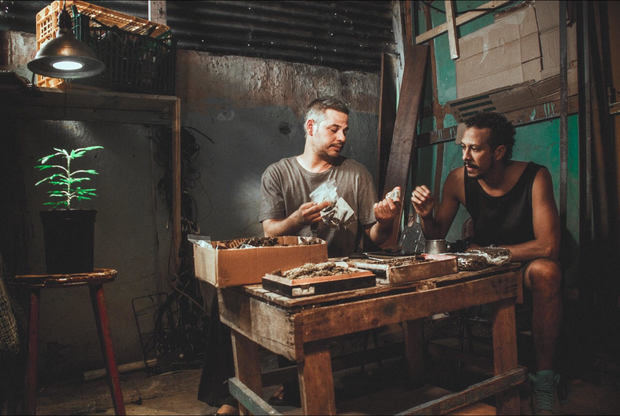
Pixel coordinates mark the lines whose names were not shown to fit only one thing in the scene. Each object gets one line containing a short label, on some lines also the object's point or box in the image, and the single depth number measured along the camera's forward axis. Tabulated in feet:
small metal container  7.13
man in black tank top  7.68
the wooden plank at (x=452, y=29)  13.32
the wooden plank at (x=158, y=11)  11.93
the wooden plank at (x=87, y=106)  9.79
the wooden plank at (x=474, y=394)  5.91
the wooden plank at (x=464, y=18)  12.29
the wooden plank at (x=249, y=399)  5.69
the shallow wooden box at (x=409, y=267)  5.50
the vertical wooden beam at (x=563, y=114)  10.30
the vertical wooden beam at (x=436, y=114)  14.02
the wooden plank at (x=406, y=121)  13.62
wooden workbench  4.83
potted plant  6.65
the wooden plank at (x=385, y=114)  14.37
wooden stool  6.22
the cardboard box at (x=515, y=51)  10.80
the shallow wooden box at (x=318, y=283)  4.88
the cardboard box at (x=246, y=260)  5.42
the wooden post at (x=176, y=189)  11.39
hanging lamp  8.02
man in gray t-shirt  9.80
